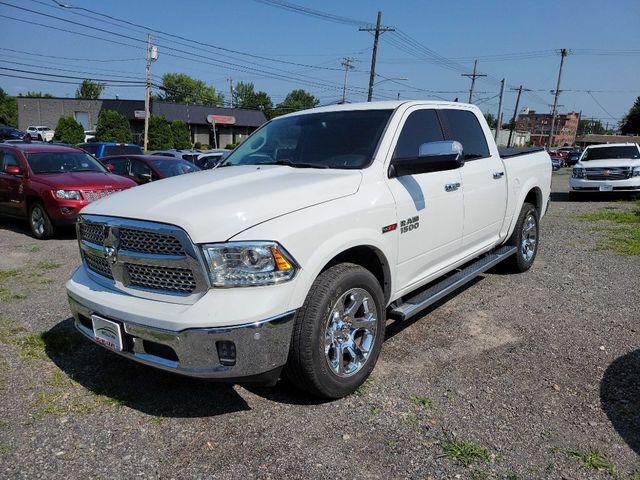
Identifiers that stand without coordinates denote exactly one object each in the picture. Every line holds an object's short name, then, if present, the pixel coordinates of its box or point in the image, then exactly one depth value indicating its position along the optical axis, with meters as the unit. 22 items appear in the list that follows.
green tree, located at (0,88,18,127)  75.62
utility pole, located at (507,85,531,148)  58.79
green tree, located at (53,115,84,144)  37.69
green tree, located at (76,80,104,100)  103.97
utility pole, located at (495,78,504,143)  44.13
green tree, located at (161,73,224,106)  109.25
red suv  8.19
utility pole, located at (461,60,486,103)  54.76
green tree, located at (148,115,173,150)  42.07
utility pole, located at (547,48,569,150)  58.62
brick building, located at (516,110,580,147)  137.38
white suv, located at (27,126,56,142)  47.81
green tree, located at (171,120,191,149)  44.16
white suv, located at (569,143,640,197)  14.13
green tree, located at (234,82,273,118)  117.12
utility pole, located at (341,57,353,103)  52.47
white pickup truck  2.60
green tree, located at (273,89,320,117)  119.12
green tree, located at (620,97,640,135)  72.75
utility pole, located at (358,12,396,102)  31.19
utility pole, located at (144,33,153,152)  35.97
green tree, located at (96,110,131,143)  40.47
